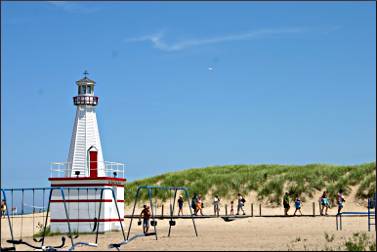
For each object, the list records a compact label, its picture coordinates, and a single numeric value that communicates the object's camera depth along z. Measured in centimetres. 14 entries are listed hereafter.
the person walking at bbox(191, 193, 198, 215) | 4561
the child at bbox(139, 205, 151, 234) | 3189
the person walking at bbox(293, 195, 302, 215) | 4225
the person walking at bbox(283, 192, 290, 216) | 4220
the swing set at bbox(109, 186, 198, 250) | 2561
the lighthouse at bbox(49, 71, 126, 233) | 3488
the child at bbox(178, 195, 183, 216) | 4526
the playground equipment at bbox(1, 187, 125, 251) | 2633
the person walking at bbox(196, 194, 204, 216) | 4554
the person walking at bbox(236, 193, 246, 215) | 4495
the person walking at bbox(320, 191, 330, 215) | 4238
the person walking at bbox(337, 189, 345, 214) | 4106
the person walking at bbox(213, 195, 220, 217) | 4538
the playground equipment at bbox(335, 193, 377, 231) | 3274
